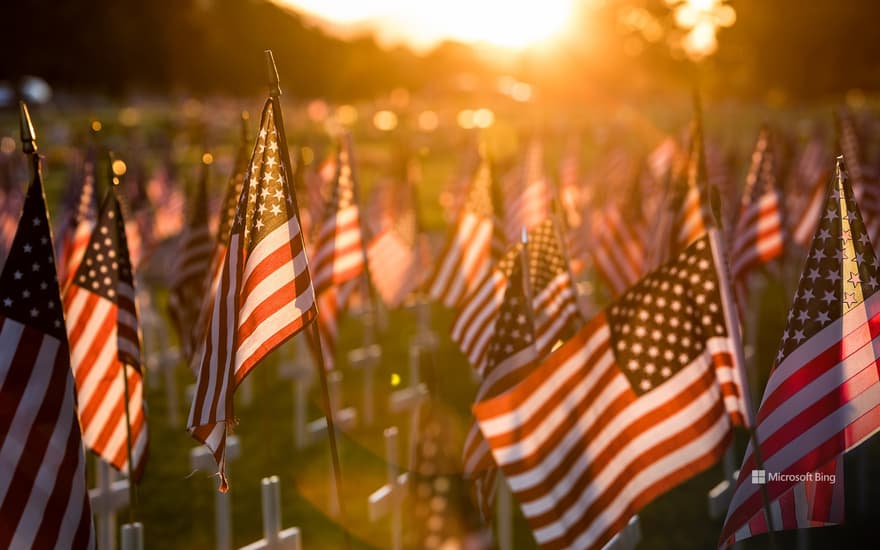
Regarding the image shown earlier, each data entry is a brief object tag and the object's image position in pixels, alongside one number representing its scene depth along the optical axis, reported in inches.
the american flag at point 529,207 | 531.5
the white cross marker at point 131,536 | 251.6
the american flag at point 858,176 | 449.3
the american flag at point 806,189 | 481.7
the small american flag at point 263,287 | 217.5
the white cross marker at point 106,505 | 323.3
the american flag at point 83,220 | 376.8
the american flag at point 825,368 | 207.9
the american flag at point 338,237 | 378.9
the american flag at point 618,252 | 437.1
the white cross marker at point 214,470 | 286.2
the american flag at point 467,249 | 395.9
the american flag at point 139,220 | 483.8
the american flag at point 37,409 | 211.3
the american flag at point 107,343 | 273.0
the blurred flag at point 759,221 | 412.8
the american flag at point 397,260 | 464.8
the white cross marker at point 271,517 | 270.5
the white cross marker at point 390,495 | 314.2
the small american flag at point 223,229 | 319.9
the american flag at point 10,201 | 558.3
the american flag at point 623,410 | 209.5
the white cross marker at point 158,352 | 479.8
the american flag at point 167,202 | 735.1
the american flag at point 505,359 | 240.4
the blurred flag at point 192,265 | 388.5
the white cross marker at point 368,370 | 468.5
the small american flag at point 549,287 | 280.1
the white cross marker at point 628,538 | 270.7
